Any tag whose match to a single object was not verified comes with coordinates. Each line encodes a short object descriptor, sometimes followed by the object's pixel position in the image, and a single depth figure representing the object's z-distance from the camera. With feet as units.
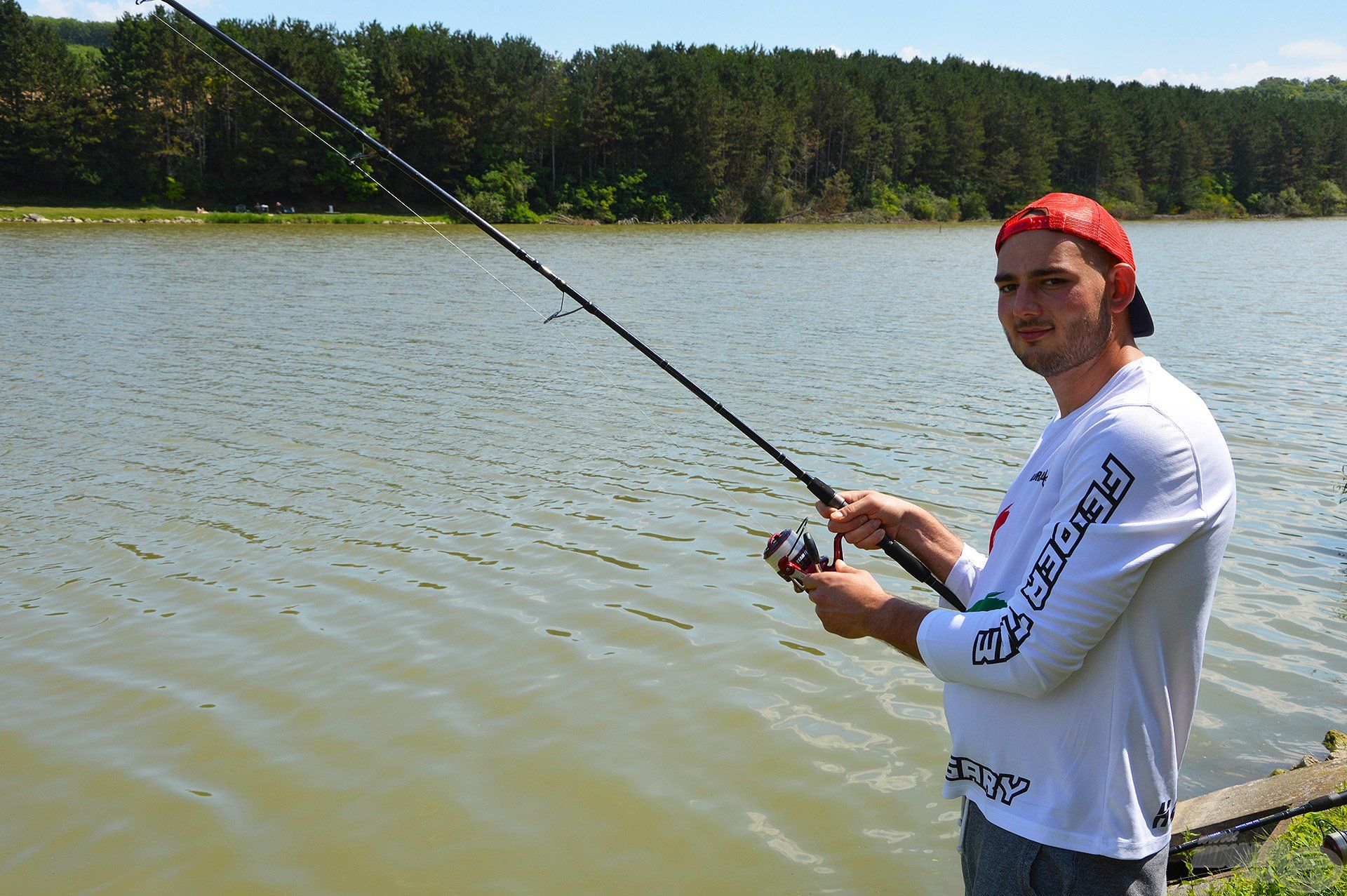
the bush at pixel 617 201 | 224.53
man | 5.74
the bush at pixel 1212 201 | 320.91
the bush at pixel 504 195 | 202.88
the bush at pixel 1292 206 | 331.16
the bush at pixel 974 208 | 287.69
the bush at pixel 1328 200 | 336.29
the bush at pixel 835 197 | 259.19
